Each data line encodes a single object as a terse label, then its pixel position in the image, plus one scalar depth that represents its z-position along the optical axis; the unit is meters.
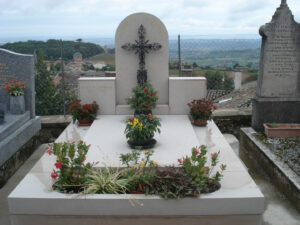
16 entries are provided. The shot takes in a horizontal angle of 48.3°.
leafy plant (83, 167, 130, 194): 4.14
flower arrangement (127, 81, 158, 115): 7.32
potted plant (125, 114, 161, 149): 5.46
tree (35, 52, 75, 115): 10.16
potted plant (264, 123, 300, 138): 6.91
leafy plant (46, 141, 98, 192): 4.13
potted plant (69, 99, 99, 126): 7.28
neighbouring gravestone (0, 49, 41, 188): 6.58
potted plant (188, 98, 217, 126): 7.04
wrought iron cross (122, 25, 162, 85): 7.72
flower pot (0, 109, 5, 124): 6.45
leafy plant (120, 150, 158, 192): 4.22
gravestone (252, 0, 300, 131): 7.07
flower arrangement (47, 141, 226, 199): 4.07
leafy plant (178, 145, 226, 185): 4.15
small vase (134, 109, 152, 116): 7.38
